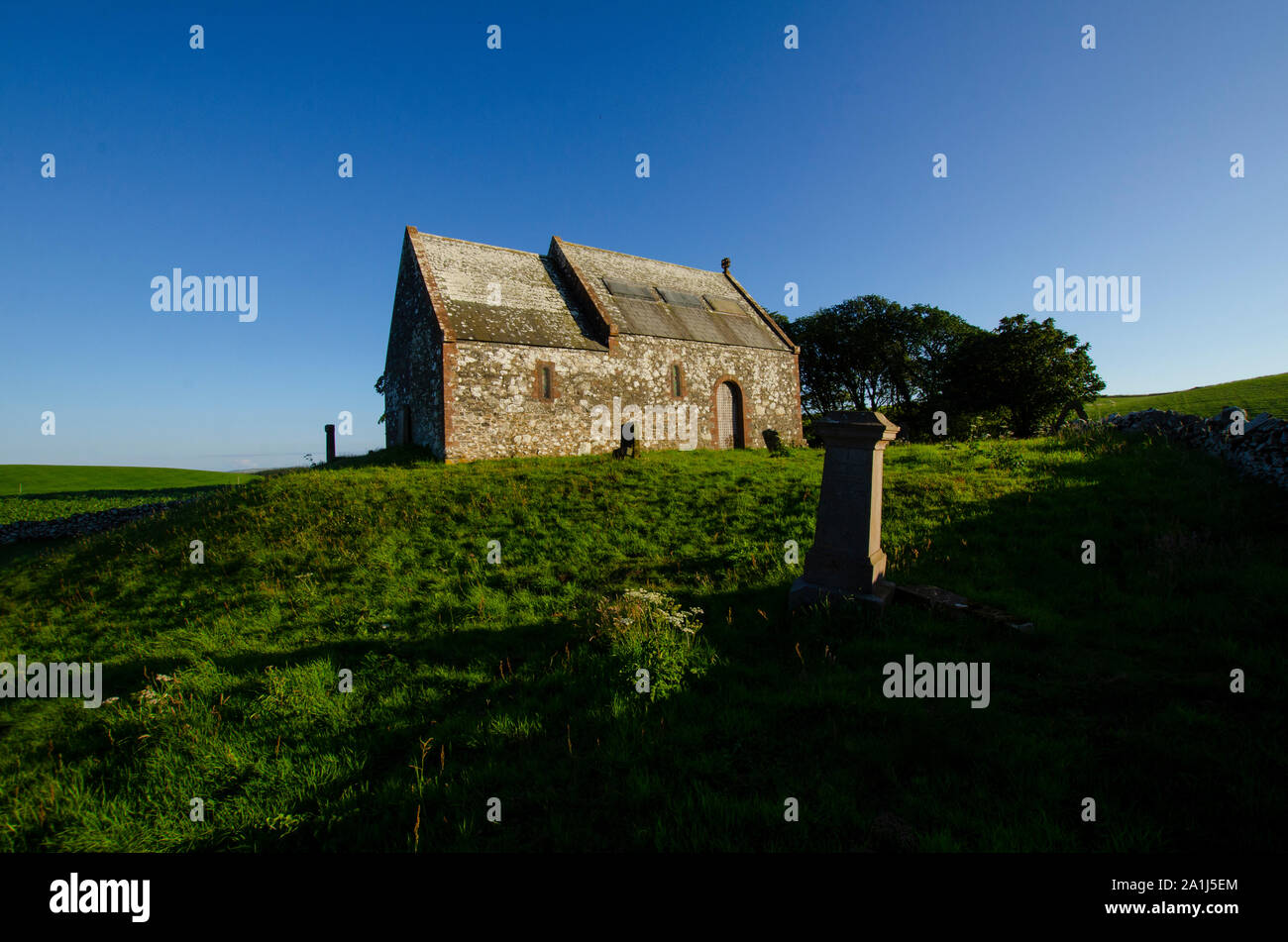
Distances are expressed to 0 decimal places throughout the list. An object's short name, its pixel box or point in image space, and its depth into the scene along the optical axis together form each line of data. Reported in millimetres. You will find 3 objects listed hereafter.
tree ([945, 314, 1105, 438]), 29359
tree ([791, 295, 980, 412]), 39906
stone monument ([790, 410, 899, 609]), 6395
